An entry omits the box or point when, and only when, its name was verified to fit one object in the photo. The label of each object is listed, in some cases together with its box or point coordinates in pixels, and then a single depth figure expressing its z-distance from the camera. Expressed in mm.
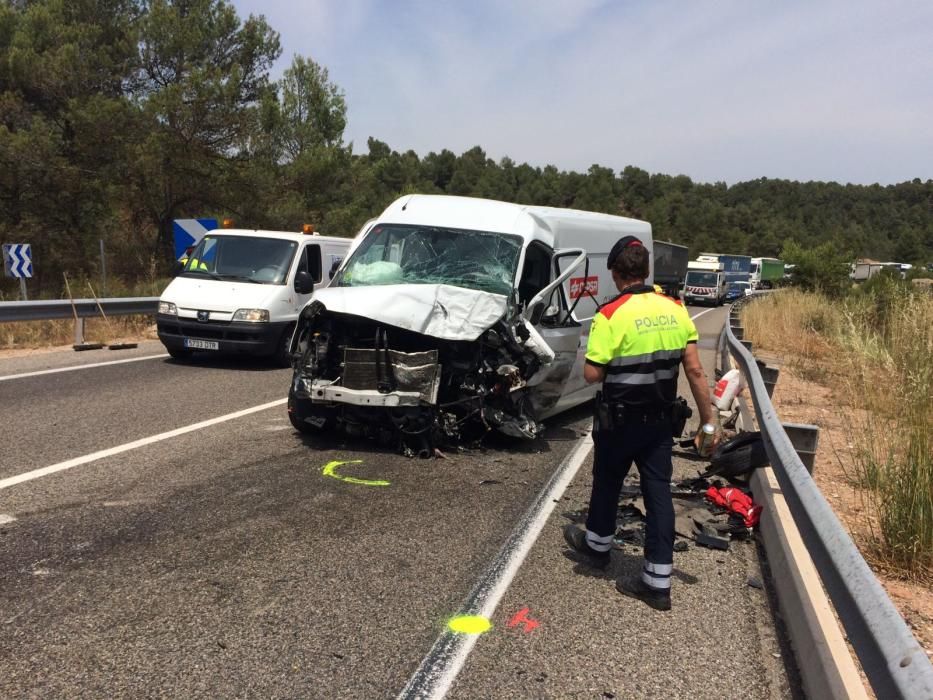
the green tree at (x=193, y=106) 23672
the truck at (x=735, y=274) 52406
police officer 4062
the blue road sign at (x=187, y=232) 16141
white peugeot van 10945
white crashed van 6395
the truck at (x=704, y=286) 43844
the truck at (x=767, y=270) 65000
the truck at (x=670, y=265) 33938
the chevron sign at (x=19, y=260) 14383
